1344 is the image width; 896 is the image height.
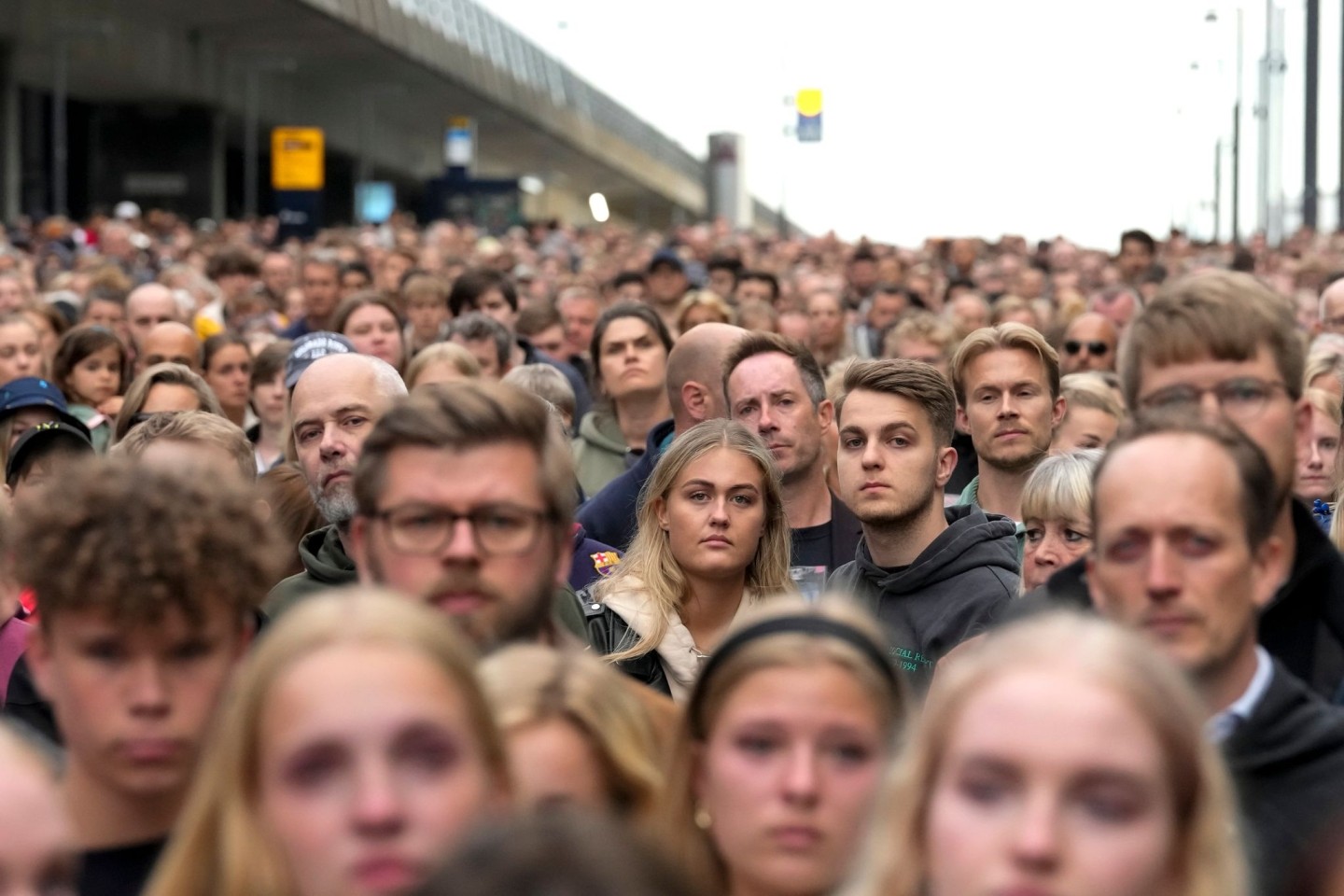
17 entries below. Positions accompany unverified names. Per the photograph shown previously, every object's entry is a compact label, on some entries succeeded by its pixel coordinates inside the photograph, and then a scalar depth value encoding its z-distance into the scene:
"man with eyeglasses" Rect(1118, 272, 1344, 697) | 9.46
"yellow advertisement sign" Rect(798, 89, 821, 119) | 66.35
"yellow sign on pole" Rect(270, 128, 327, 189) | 86.70
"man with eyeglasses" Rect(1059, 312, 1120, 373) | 25.44
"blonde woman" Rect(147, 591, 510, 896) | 6.60
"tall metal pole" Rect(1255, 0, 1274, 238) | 68.76
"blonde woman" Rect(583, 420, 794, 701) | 14.57
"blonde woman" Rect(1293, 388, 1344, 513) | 17.16
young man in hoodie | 14.04
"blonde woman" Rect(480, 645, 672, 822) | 7.80
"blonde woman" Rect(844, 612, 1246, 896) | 6.33
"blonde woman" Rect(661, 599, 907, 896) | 7.68
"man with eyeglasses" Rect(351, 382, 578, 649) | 8.62
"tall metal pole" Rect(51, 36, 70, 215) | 68.34
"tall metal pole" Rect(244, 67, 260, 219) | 91.05
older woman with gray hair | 14.01
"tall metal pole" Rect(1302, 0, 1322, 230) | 63.58
